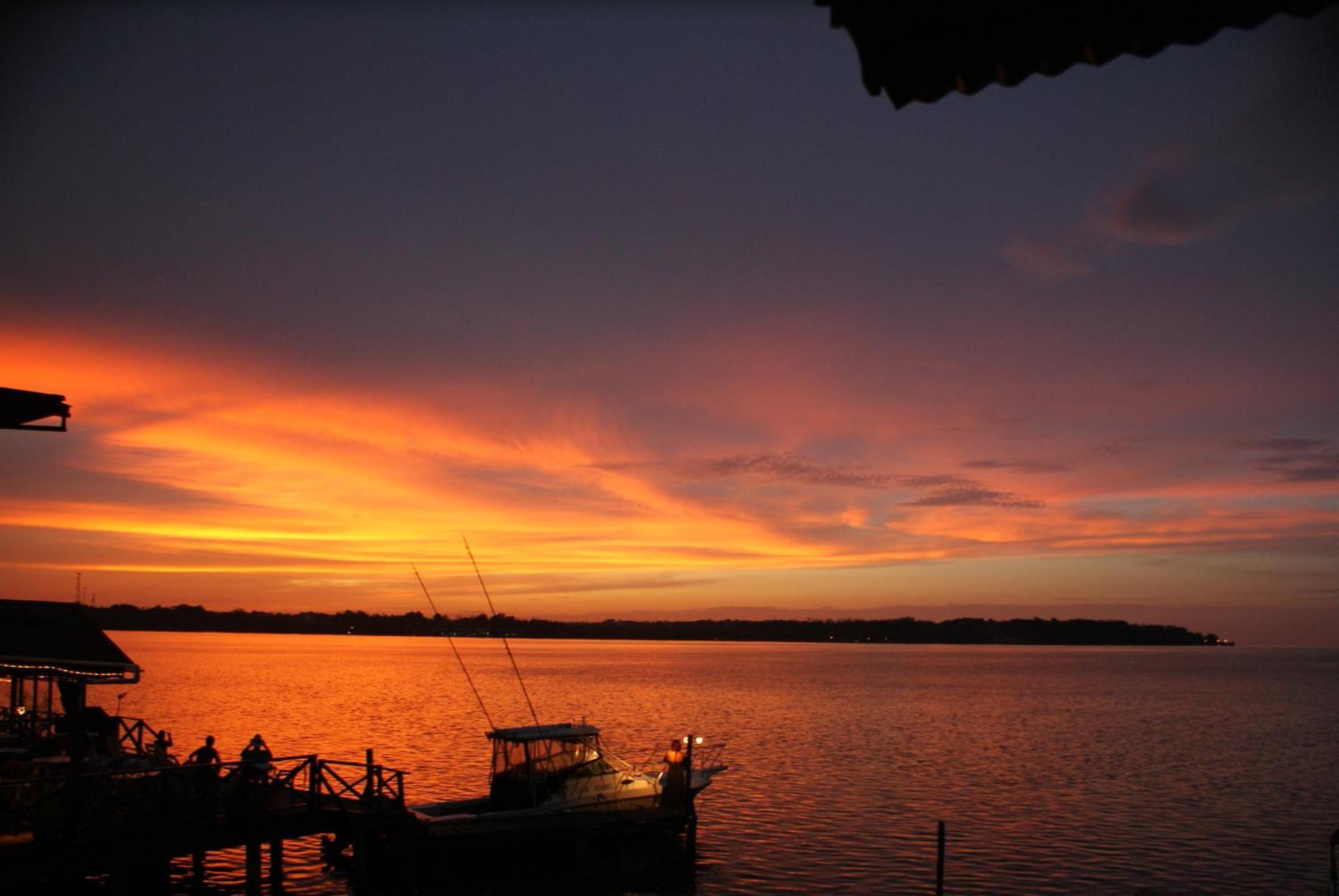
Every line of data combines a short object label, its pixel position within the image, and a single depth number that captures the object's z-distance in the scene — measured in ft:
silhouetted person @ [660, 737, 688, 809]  102.42
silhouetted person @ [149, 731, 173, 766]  82.28
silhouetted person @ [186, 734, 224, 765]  83.09
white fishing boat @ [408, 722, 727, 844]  95.55
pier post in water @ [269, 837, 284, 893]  88.28
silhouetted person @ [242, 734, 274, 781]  74.90
